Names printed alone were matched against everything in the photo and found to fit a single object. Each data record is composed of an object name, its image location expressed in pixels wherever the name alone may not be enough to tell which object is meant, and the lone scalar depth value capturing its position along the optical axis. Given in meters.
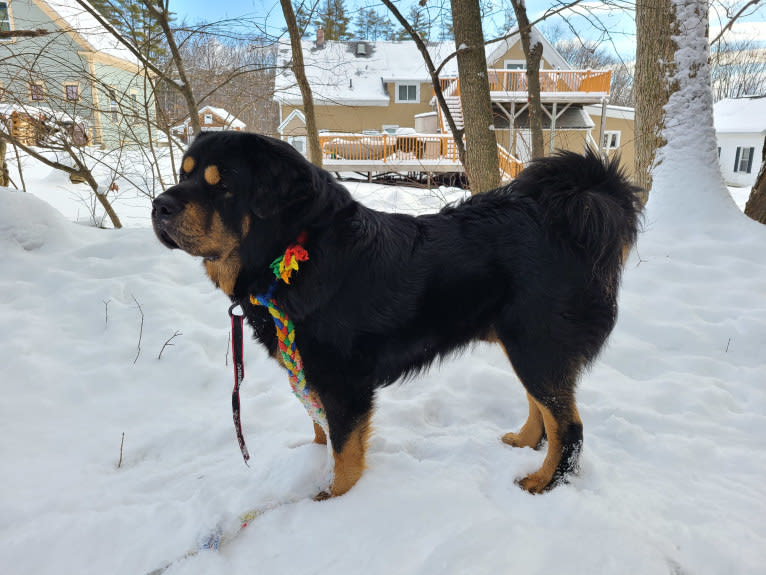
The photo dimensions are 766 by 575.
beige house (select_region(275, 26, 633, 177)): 18.33
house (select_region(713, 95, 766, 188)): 27.42
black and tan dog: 2.01
